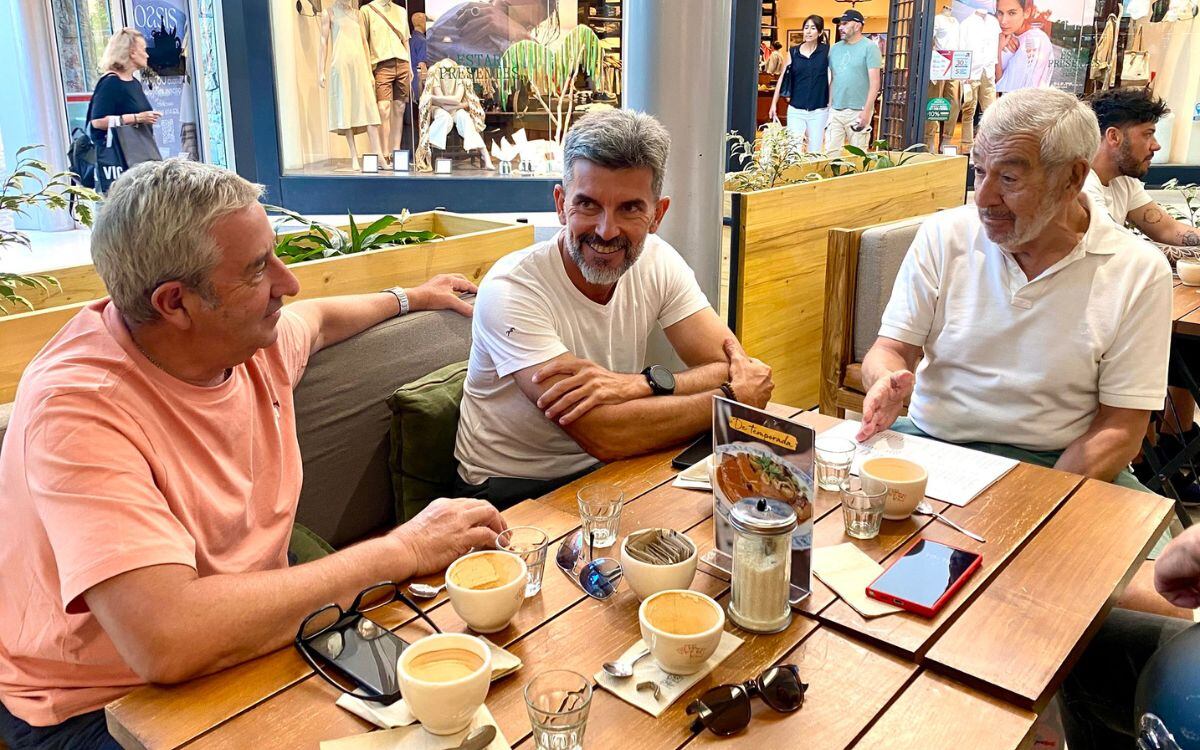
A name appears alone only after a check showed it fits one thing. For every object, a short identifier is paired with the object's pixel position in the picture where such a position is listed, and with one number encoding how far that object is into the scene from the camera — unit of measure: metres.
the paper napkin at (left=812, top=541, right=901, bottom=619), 1.42
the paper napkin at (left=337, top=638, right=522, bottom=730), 1.17
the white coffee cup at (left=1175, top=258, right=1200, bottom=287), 3.53
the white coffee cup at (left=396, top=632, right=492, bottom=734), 1.11
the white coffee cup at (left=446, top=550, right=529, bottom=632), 1.32
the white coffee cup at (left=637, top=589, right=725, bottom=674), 1.22
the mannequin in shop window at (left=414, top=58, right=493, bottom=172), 8.57
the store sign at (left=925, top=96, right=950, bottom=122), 9.89
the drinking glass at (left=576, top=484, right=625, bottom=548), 1.61
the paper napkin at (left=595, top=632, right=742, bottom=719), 1.20
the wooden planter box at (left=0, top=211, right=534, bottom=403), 2.12
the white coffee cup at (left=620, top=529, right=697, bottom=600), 1.40
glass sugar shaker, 1.32
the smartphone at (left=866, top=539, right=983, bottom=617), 1.42
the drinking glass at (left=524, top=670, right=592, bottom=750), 1.08
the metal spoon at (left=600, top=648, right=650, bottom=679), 1.25
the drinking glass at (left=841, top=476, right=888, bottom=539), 1.63
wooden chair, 3.62
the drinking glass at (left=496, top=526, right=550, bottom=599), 1.47
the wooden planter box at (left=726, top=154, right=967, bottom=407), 3.86
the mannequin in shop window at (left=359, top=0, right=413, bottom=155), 8.27
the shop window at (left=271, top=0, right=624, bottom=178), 8.31
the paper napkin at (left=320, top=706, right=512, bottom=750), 1.12
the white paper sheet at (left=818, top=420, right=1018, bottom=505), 1.85
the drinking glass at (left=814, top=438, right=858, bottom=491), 1.85
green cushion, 2.39
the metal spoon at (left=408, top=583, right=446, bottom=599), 1.46
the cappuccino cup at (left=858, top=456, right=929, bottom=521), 1.68
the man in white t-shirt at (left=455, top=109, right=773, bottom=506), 2.11
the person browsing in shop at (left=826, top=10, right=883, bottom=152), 9.37
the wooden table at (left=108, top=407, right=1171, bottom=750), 1.16
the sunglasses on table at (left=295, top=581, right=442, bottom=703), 1.23
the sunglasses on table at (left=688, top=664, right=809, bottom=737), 1.15
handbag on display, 10.12
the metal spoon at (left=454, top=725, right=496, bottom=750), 1.11
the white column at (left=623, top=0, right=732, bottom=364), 3.03
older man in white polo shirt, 2.26
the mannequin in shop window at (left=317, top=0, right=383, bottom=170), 8.23
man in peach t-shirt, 1.29
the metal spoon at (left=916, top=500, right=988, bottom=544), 1.66
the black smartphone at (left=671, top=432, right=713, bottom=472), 2.01
